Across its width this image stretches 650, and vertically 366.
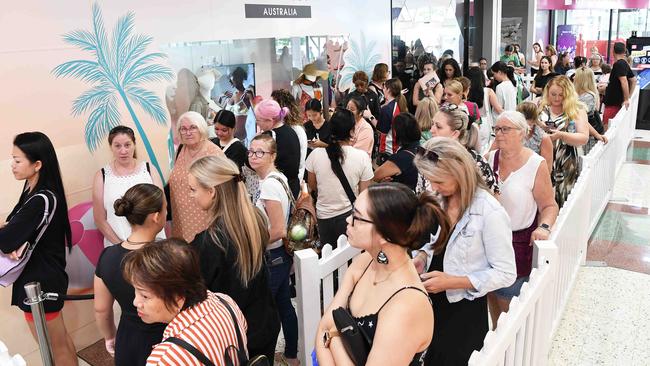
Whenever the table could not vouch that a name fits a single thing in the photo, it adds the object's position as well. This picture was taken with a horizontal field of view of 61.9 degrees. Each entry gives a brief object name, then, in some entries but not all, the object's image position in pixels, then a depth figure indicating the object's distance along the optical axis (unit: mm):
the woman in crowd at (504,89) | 7176
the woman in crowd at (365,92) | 6441
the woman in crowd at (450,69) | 7043
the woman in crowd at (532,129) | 3947
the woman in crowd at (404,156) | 3582
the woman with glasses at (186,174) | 3545
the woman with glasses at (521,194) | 2812
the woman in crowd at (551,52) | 11920
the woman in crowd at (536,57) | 12953
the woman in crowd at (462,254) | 2152
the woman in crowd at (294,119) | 4636
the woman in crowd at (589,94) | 5539
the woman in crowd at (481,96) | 6938
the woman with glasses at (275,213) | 2926
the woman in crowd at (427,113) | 4496
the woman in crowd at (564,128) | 4262
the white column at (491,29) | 12320
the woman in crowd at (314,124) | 5094
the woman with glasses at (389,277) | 1510
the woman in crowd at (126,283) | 2088
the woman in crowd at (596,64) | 9398
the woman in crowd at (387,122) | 5519
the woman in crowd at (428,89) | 6676
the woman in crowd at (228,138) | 3860
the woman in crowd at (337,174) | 3531
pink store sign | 17422
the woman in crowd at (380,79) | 6922
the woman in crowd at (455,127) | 3295
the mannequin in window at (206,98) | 4658
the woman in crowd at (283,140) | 4082
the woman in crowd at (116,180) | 3527
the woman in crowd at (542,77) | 8492
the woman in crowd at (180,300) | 1653
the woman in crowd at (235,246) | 2133
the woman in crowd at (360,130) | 4871
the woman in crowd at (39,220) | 2785
